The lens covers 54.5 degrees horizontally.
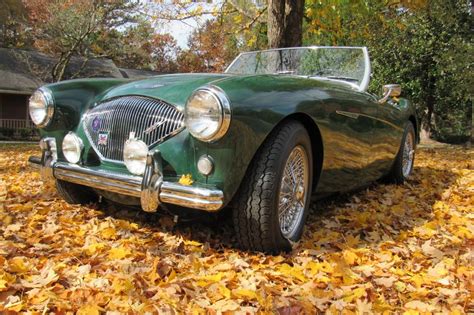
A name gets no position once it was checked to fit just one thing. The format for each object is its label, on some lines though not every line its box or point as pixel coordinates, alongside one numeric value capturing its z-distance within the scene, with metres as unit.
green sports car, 2.55
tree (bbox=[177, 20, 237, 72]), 25.78
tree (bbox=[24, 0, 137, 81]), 16.80
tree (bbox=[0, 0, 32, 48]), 30.69
